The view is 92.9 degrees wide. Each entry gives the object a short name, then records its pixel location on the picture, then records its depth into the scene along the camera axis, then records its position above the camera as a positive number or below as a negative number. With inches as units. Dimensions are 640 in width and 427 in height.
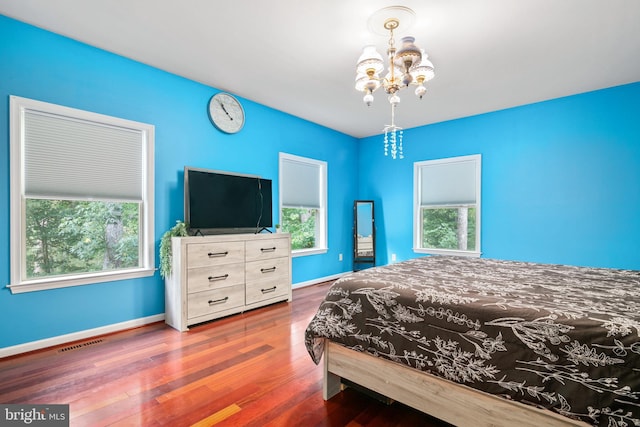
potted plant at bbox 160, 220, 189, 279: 117.4 -12.9
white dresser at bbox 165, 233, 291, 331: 115.4 -27.7
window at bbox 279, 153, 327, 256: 175.3 +4.8
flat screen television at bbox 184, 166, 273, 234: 124.9 +3.9
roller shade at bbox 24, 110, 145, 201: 96.5 +18.3
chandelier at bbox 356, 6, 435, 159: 82.6 +41.1
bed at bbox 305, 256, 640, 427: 41.8 -22.6
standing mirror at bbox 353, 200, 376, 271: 210.4 -15.9
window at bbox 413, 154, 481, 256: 175.5 +2.3
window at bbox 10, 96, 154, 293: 94.4 +4.9
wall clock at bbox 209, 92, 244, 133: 138.8 +46.3
